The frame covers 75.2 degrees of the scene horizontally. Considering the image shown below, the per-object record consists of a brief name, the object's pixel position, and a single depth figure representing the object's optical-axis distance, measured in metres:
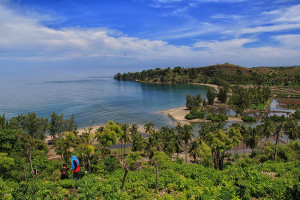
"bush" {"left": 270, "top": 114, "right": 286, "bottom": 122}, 79.01
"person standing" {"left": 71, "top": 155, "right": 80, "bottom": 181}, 17.52
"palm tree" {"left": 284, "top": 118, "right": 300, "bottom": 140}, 55.44
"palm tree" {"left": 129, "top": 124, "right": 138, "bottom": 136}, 54.31
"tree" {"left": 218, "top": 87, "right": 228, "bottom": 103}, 123.69
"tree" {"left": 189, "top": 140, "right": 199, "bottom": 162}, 43.69
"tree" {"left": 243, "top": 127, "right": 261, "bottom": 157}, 46.73
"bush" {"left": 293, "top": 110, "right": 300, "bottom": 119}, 82.94
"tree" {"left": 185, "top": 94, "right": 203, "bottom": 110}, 105.22
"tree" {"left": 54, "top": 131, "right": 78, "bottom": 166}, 26.84
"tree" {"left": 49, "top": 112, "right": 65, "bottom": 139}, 59.16
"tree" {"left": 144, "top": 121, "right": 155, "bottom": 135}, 61.44
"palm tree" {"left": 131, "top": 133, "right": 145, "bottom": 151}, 46.75
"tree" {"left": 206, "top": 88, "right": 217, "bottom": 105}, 117.31
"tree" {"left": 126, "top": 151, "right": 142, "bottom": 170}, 25.50
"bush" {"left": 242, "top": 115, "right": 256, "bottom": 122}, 82.31
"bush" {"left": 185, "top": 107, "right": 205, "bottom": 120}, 88.44
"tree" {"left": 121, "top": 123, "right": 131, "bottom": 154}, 47.57
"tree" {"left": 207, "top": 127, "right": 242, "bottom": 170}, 33.69
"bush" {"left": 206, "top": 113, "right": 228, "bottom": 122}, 84.38
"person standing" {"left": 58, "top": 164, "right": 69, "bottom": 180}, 18.67
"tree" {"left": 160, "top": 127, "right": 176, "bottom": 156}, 43.58
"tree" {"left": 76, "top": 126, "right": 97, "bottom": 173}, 23.41
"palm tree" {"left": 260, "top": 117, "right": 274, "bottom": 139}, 52.97
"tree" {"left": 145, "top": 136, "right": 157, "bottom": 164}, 41.66
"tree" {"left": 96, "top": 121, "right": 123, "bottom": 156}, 27.41
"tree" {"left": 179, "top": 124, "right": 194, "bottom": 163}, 48.69
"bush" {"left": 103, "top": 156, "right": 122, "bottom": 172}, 26.68
